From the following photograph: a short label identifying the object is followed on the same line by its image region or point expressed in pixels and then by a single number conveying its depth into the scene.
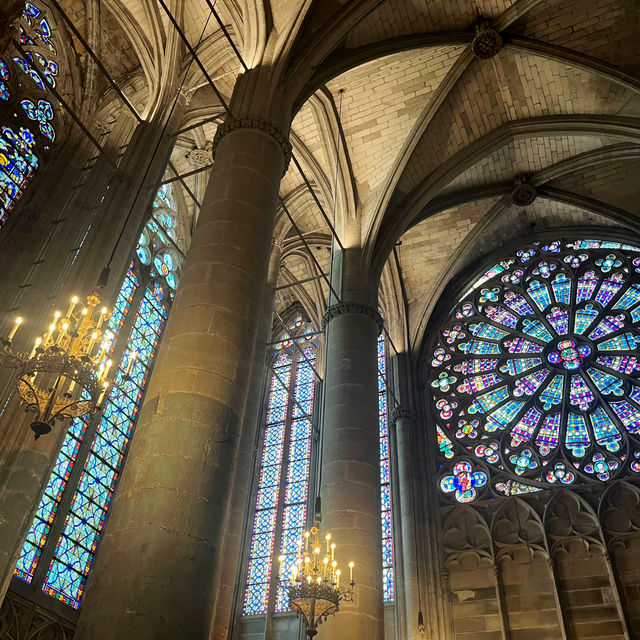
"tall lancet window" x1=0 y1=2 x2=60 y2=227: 12.60
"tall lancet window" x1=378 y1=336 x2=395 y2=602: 14.34
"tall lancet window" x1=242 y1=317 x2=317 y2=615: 15.09
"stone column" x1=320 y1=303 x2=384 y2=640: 9.16
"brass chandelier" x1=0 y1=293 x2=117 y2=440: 7.06
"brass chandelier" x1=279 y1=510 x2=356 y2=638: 8.51
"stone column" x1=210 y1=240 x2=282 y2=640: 10.55
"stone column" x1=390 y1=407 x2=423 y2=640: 13.24
